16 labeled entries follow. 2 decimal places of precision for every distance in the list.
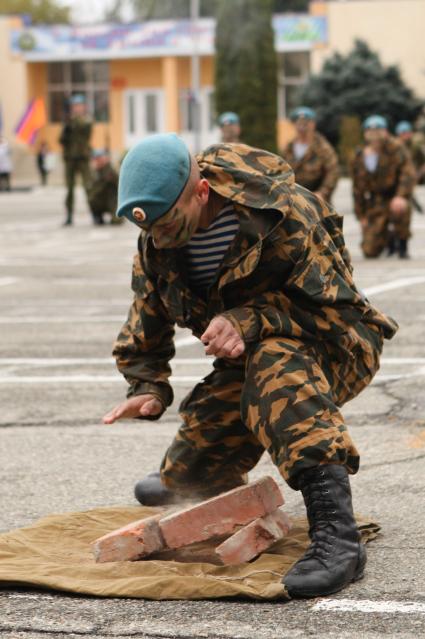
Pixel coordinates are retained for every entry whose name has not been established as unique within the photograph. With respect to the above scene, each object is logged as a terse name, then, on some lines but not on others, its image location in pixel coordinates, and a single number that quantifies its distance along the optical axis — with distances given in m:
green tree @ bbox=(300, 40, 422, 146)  45.72
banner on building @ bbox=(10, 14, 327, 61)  55.81
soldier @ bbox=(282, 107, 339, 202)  15.80
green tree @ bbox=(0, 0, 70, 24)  86.94
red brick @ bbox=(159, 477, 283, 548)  4.37
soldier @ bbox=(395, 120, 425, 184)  32.53
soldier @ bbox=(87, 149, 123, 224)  23.36
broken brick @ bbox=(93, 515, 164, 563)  4.31
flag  55.81
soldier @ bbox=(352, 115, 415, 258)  15.34
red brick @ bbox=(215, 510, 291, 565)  4.25
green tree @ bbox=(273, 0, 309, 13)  68.50
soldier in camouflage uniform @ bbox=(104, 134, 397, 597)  4.07
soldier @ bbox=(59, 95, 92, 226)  23.25
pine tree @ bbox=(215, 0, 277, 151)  32.97
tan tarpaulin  3.98
